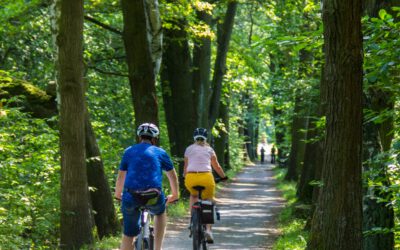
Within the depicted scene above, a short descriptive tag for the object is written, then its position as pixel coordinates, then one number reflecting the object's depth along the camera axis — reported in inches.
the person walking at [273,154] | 5027.8
